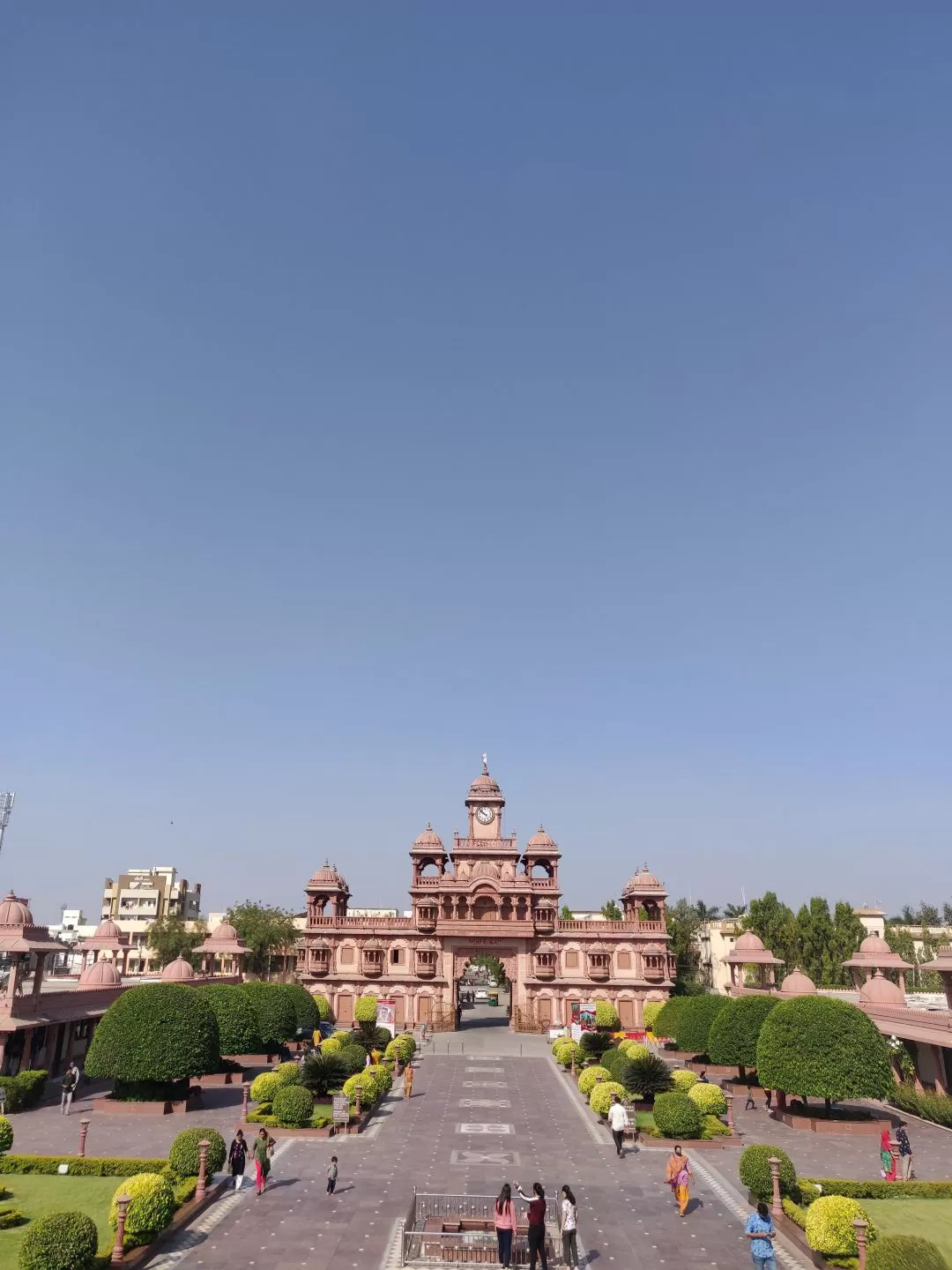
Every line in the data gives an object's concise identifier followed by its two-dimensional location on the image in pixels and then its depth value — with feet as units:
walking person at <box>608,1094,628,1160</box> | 88.89
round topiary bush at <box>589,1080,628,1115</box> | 102.94
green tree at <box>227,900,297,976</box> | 262.06
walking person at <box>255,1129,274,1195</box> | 75.00
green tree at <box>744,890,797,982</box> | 221.25
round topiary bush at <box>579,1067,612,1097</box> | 115.85
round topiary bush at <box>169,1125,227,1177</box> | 73.46
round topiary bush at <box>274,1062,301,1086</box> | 109.19
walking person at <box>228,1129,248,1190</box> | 76.43
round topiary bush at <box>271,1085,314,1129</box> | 95.81
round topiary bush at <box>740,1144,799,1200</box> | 71.10
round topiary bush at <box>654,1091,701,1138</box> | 92.02
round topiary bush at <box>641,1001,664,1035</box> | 188.34
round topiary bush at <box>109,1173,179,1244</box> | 60.49
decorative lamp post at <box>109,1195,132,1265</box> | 57.62
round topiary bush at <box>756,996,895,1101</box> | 97.09
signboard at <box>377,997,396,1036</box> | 162.20
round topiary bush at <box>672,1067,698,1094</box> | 111.75
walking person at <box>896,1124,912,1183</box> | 80.46
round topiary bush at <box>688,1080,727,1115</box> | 103.20
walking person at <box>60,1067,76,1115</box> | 106.93
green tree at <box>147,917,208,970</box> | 257.14
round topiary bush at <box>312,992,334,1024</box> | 189.03
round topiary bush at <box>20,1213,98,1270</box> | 52.37
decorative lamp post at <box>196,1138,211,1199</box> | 71.72
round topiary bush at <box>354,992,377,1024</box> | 190.49
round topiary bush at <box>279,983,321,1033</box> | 154.10
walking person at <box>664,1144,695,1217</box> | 70.13
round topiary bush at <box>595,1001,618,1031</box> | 186.80
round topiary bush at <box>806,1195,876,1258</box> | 59.26
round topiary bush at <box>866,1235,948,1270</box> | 47.75
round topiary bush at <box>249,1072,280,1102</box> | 106.11
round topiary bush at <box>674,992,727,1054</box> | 140.67
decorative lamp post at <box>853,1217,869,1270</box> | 54.95
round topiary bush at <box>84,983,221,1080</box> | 103.50
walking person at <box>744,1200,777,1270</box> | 54.85
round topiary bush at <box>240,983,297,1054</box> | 139.03
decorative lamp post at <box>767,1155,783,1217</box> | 68.13
